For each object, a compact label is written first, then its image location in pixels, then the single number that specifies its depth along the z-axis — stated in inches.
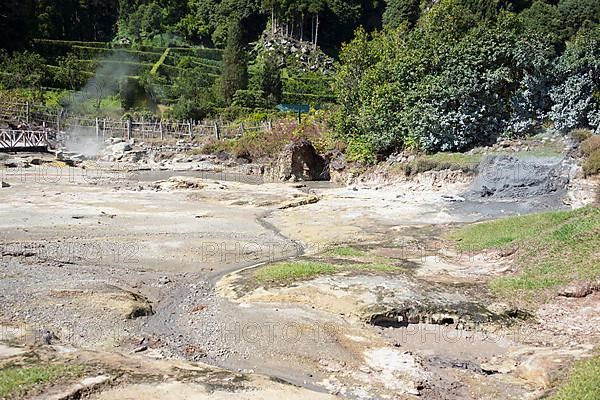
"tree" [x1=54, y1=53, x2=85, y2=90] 2608.3
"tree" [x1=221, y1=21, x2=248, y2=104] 2679.6
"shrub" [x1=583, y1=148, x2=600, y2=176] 792.9
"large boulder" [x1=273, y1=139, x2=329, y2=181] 1440.7
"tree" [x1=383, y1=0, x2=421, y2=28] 3695.9
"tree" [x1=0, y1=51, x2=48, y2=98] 2260.1
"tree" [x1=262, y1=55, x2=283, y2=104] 2851.9
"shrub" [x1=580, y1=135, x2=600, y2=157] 830.5
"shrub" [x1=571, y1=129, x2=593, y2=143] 914.7
